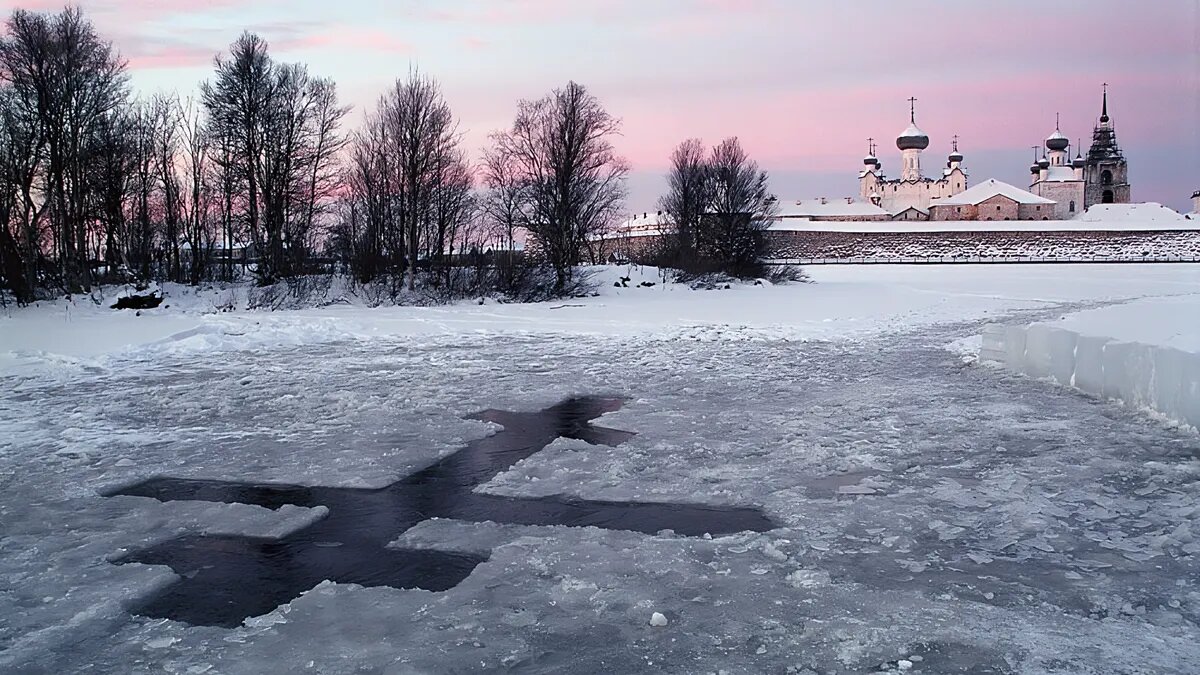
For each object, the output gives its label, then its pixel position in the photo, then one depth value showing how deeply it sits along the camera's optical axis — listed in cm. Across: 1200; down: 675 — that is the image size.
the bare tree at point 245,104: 2822
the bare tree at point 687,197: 4359
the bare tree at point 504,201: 3222
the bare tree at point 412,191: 2773
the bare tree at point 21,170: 2411
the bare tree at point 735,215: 4269
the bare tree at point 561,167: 3225
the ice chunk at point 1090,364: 877
